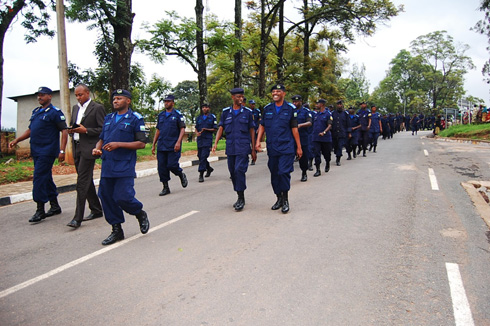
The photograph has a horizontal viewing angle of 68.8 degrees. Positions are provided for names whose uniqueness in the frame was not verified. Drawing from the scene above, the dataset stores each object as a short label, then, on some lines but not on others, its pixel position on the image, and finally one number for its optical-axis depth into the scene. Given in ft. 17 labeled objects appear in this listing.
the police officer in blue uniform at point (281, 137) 19.12
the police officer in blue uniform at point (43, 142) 18.74
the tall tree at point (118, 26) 43.48
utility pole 35.01
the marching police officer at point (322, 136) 33.01
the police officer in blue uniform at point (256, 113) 41.68
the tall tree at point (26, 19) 51.80
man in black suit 17.35
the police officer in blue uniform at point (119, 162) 14.67
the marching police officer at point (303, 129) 28.41
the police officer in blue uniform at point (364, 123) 44.57
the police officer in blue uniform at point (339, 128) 37.58
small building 81.00
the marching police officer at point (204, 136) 30.86
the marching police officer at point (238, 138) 20.15
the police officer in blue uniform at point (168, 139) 25.50
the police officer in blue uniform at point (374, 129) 50.90
